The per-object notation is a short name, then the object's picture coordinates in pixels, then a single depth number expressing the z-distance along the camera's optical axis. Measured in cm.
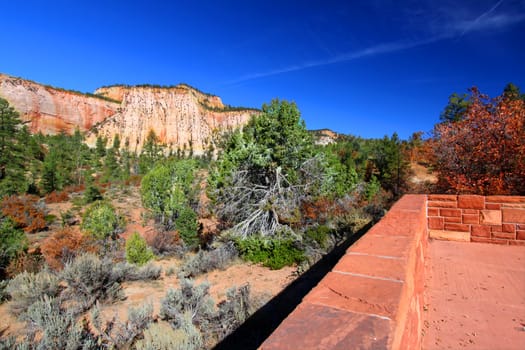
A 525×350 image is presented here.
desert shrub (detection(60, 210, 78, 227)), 1614
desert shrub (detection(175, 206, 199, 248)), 1318
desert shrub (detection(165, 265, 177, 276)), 902
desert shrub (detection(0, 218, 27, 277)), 893
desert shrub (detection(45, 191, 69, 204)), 2465
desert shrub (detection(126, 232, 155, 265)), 1004
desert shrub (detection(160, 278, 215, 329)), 482
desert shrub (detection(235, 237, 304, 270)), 934
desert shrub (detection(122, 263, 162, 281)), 773
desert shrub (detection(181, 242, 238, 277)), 926
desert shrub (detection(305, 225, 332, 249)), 916
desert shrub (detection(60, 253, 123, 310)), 593
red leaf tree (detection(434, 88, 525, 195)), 1001
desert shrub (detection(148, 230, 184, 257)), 1241
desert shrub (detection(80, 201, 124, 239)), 1205
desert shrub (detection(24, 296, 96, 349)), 352
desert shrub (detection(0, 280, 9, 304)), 634
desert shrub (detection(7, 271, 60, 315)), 569
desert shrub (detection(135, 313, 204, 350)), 340
